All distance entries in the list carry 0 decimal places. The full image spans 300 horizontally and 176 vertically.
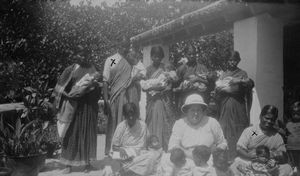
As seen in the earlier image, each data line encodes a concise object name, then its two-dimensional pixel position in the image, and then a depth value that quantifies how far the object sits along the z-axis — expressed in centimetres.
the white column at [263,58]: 646
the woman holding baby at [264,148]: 442
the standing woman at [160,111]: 607
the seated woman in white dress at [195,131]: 483
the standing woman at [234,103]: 566
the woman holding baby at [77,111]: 621
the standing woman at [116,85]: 641
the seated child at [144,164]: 505
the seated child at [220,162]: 473
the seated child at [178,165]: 456
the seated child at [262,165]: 436
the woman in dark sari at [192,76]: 610
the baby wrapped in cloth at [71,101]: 620
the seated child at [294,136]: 539
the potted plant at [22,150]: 529
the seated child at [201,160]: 454
